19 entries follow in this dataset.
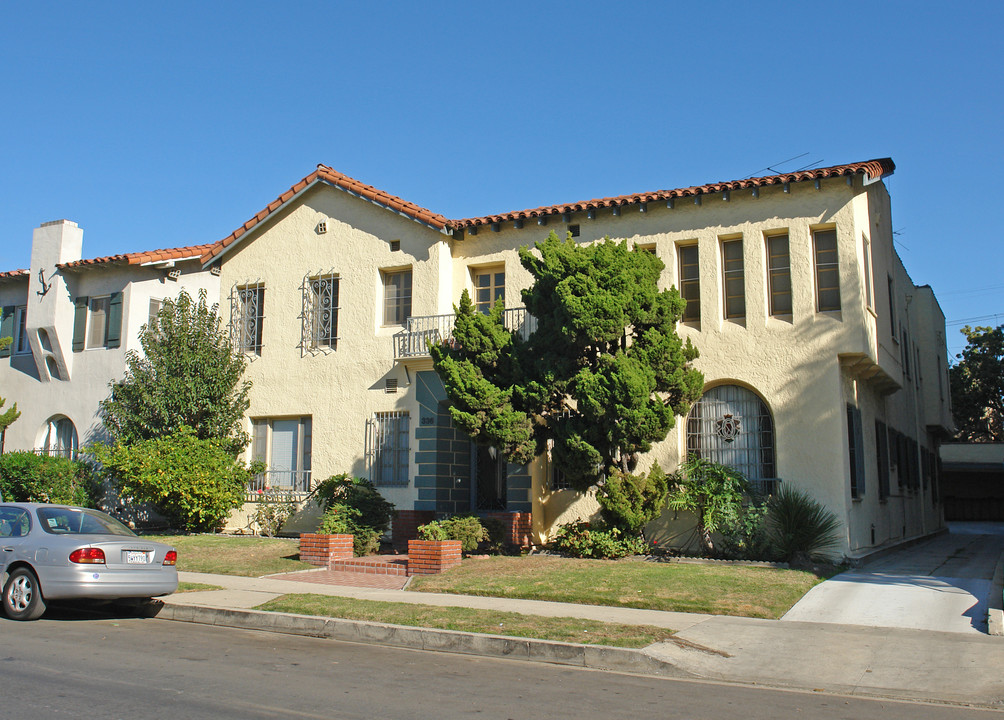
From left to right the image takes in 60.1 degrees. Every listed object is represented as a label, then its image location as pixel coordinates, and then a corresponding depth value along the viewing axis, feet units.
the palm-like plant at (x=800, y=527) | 47.24
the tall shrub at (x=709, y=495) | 48.83
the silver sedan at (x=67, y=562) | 33.19
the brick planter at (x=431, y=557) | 47.26
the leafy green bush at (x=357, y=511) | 54.39
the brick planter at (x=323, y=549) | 51.57
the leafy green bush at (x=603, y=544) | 48.88
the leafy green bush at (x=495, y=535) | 52.21
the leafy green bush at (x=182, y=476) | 61.05
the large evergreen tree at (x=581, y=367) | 46.88
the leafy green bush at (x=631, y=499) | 47.65
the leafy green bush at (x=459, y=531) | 49.26
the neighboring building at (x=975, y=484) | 121.49
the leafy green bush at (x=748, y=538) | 48.34
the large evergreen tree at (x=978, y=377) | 133.69
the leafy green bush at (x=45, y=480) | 68.39
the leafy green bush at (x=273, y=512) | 64.39
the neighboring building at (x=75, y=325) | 71.67
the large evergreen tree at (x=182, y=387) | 65.36
